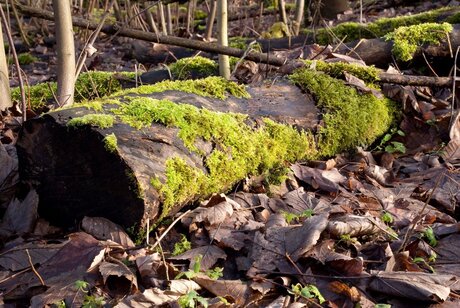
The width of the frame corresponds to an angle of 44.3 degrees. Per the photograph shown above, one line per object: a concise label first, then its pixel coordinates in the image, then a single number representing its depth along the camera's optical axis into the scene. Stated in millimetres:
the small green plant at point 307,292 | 2236
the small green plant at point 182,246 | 2570
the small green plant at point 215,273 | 2338
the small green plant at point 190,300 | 2078
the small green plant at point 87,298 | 2153
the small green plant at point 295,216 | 2824
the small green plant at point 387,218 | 2918
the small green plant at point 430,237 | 2705
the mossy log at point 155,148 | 2596
